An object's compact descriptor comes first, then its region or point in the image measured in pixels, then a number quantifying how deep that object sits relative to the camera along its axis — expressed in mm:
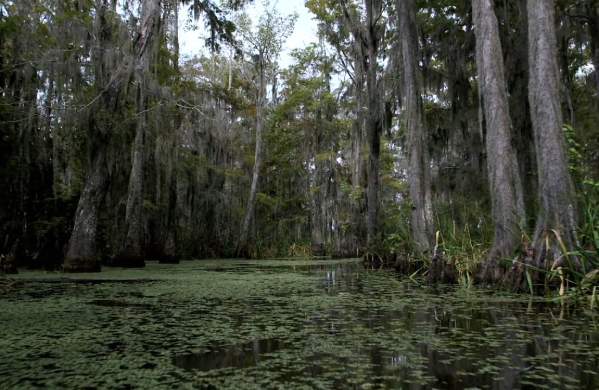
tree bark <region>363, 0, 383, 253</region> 9898
